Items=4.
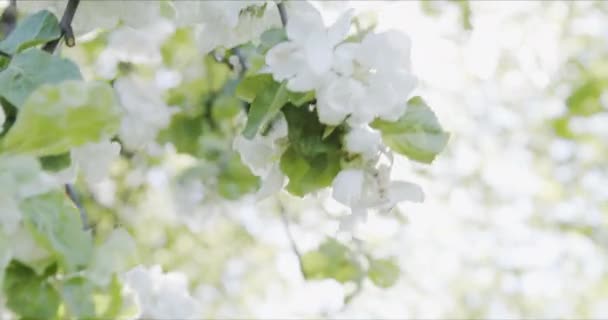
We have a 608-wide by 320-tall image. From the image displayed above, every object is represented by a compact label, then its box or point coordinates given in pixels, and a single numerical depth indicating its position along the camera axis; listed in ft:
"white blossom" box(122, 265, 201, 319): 3.48
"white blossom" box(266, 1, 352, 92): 2.95
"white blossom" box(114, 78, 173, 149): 4.84
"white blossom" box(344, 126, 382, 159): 2.97
